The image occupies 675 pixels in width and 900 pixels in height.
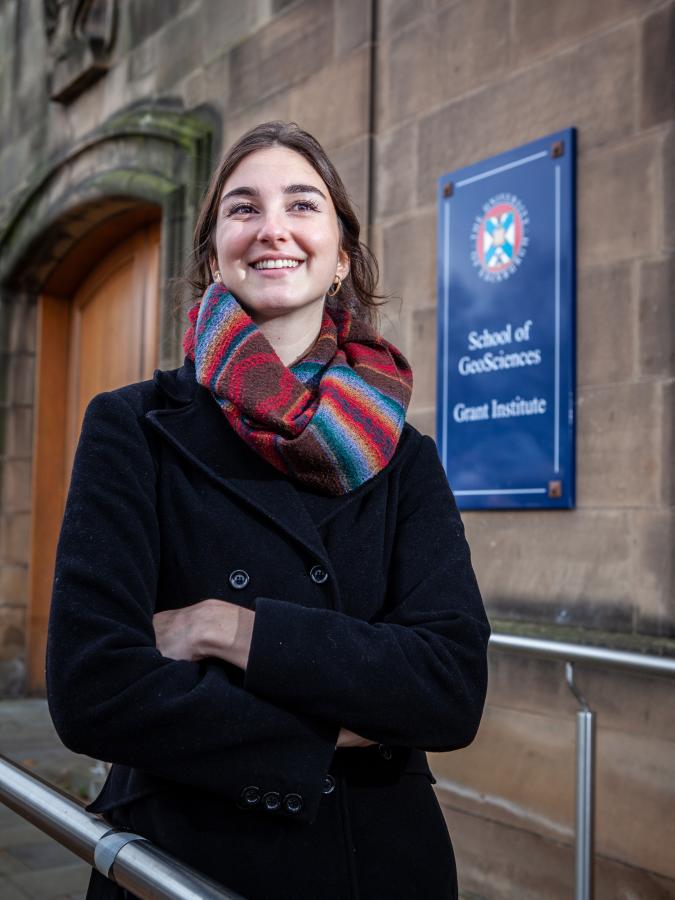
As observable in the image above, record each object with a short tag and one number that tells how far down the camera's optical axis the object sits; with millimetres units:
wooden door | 5949
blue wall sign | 3004
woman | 1117
